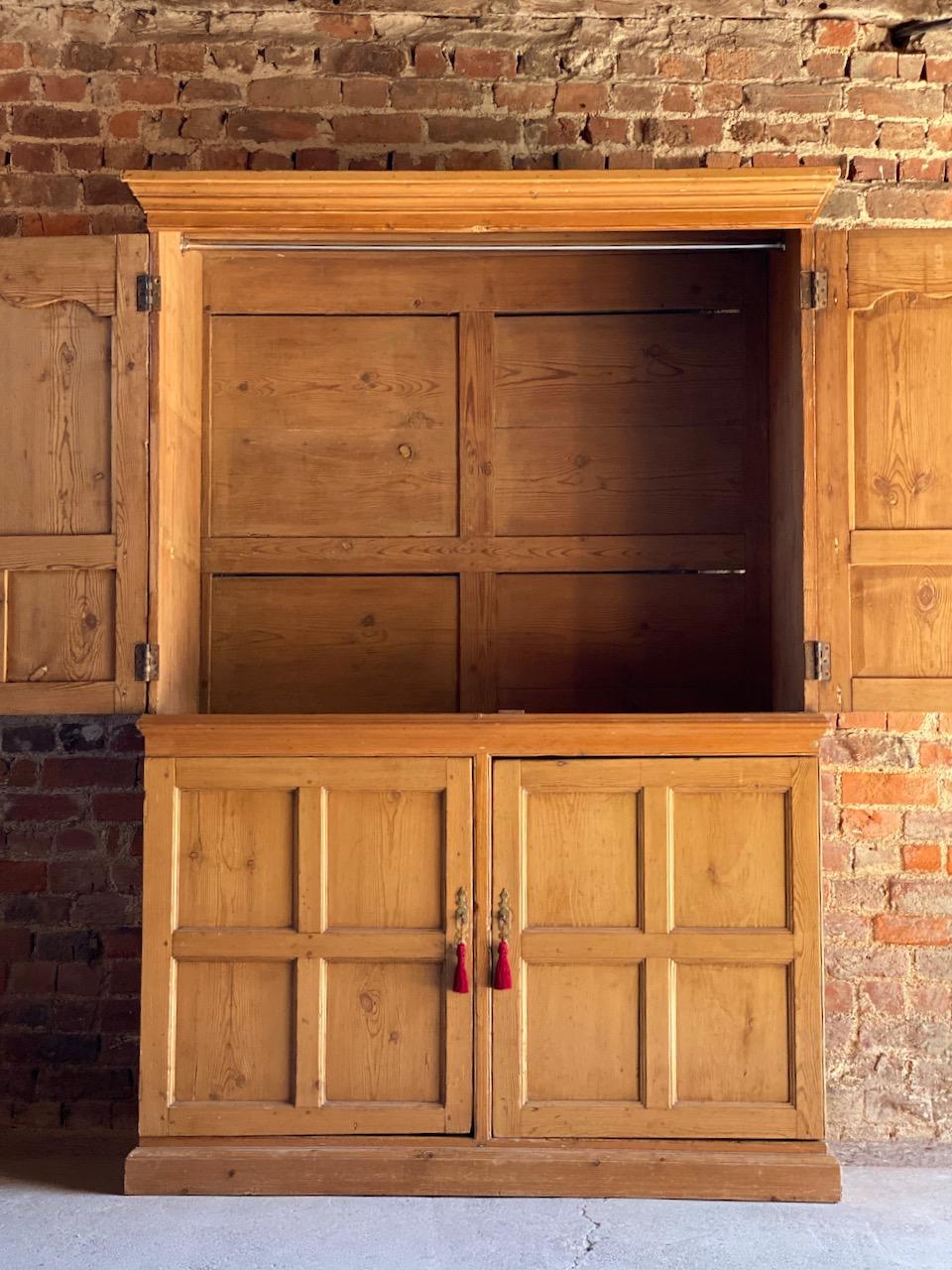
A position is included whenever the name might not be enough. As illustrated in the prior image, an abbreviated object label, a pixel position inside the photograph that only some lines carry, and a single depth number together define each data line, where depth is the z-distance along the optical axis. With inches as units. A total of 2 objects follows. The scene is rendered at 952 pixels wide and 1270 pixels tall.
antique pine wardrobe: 110.1
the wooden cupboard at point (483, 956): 110.0
